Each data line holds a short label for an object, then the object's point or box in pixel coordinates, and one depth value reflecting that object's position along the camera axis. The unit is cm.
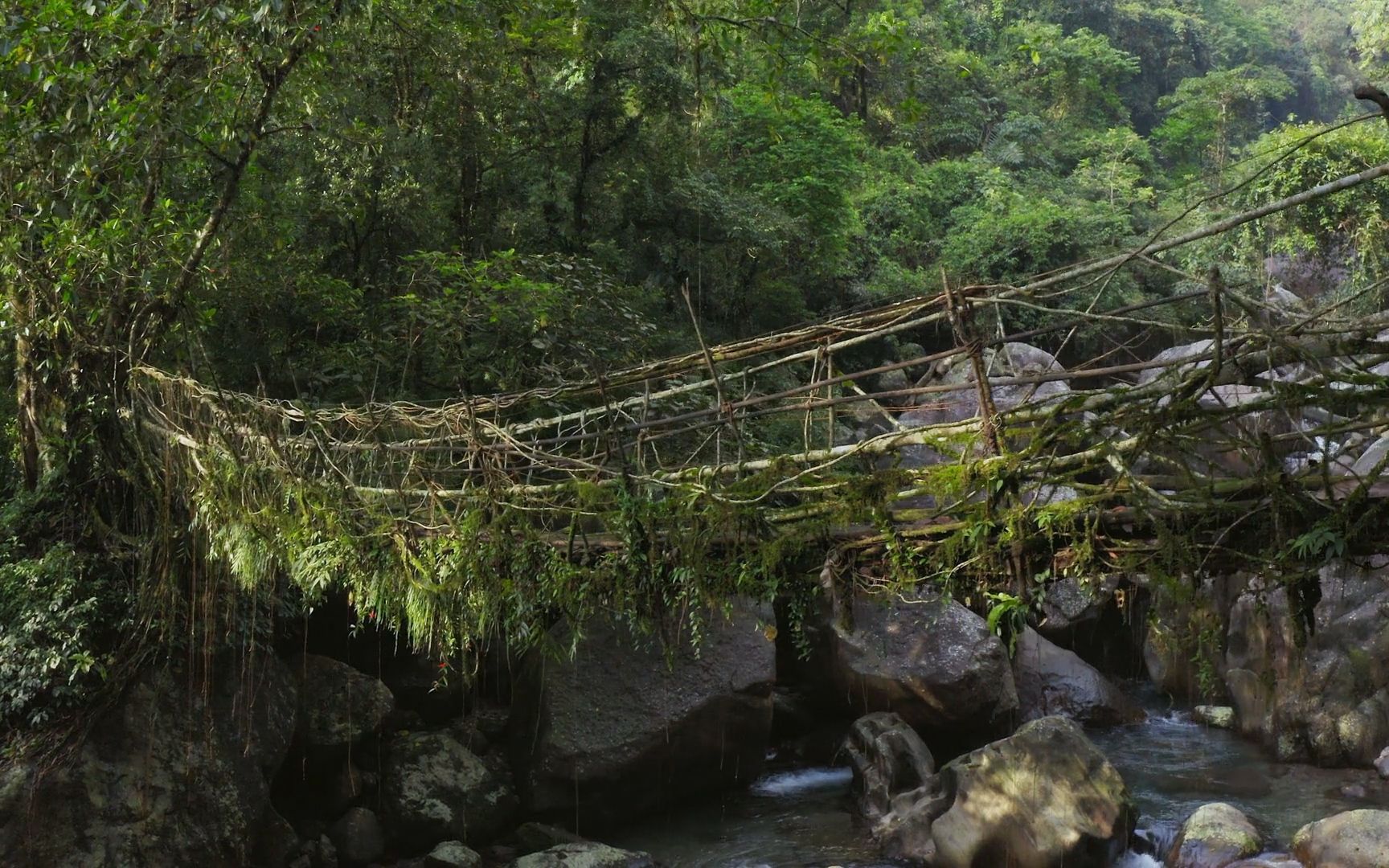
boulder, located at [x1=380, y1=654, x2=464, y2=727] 895
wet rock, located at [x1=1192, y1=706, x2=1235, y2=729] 1027
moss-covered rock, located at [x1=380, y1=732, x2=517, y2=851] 773
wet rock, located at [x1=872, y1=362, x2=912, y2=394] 1688
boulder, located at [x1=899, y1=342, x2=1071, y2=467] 1408
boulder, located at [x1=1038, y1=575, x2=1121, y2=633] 1134
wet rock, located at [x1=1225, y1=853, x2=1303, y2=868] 691
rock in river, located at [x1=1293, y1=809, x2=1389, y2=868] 657
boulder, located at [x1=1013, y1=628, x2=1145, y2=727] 1036
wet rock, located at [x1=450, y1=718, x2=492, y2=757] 857
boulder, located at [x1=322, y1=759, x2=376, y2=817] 790
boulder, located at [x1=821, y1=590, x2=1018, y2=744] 924
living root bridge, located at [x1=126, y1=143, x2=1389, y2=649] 340
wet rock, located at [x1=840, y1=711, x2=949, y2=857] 771
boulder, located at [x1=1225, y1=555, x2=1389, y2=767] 892
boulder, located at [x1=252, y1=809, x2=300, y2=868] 709
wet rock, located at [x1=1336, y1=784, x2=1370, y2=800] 825
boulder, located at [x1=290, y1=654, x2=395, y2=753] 793
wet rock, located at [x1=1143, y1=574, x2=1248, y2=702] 1024
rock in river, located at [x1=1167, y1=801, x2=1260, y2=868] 716
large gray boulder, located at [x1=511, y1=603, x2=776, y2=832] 812
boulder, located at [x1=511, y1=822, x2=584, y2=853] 768
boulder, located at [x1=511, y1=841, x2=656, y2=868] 700
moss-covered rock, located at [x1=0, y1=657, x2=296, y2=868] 613
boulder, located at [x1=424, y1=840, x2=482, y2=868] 719
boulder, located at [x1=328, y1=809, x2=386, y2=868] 750
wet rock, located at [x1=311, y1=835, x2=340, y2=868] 735
